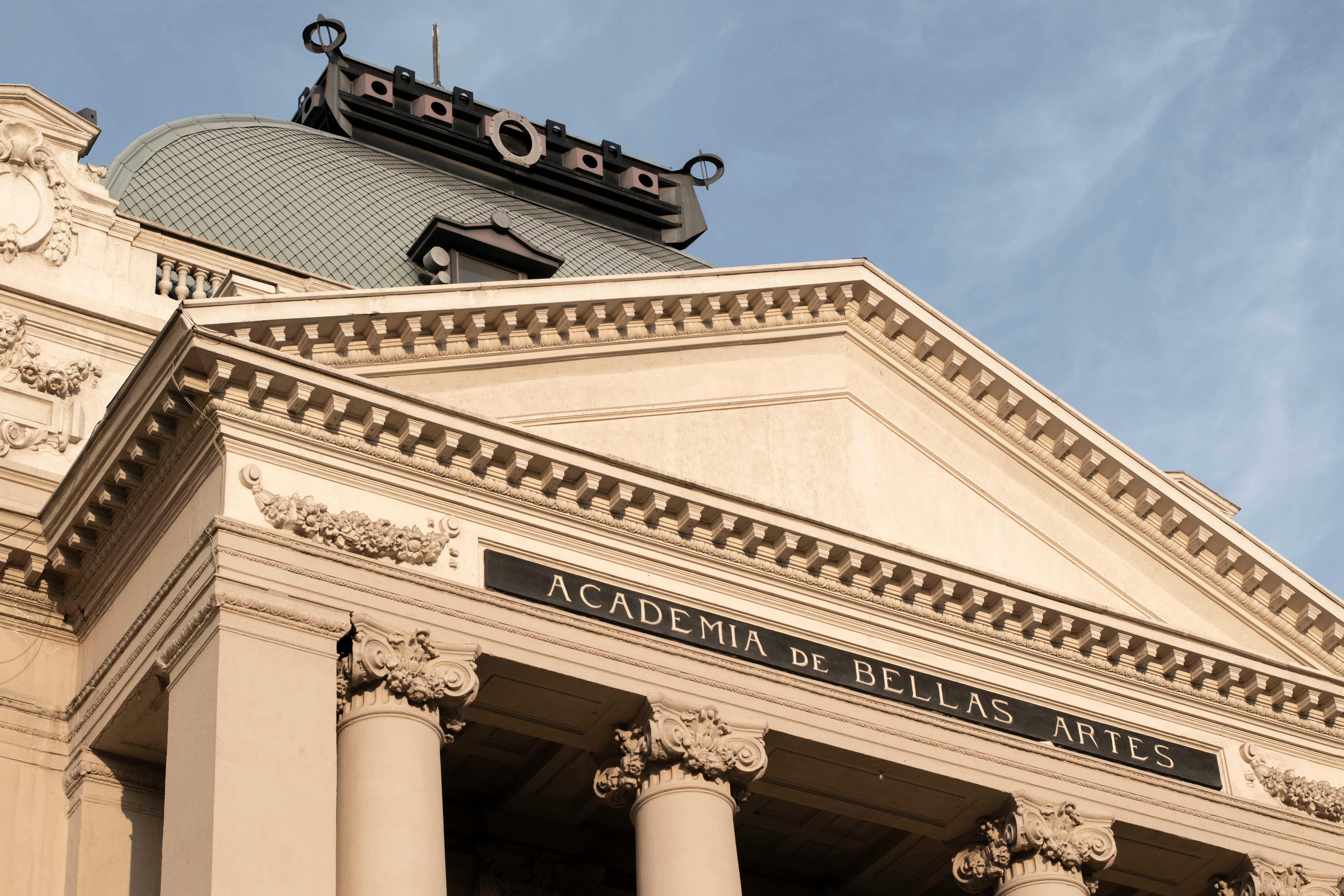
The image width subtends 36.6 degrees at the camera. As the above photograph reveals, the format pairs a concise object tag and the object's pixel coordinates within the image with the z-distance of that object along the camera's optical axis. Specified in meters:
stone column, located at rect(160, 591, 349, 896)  19.83
